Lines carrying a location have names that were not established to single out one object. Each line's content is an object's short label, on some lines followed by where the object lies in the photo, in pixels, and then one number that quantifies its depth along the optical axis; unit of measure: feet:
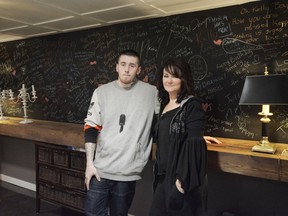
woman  4.83
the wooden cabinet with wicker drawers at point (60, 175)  9.11
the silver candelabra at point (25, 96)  10.99
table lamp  5.78
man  5.83
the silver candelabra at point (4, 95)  12.66
